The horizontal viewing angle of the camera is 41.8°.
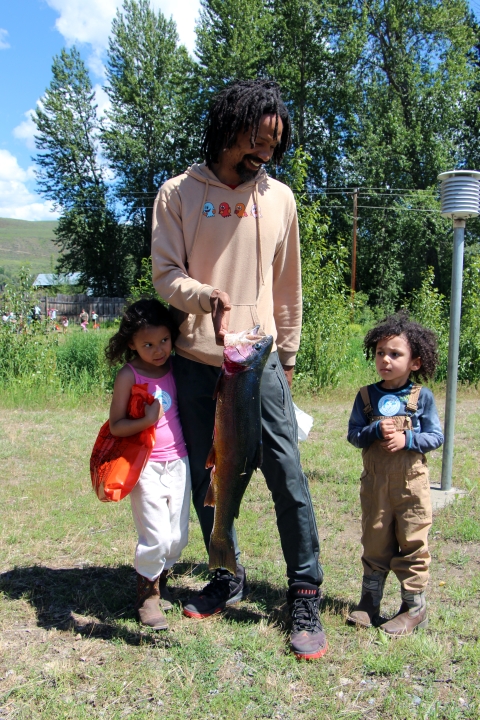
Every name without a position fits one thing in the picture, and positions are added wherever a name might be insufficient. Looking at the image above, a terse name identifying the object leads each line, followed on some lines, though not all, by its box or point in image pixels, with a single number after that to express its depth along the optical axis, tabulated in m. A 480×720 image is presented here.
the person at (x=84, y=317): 32.48
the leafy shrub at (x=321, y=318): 10.70
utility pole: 28.12
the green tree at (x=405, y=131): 33.88
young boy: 3.09
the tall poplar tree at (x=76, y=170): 40.16
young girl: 3.05
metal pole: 5.40
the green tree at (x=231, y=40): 33.62
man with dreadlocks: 2.95
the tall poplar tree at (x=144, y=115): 38.59
